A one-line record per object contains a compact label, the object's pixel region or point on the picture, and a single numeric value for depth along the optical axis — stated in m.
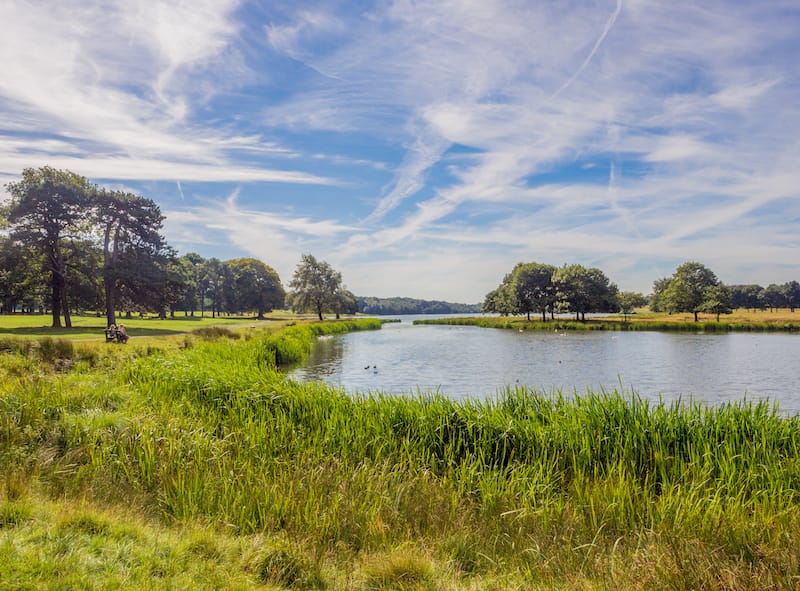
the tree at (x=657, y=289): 147.52
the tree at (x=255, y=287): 95.31
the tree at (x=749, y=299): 157.50
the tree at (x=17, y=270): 37.25
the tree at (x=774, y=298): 158.62
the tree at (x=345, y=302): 89.76
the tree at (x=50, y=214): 38.50
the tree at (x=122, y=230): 41.59
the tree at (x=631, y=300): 107.86
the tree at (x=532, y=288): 96.25
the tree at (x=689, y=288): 80.00
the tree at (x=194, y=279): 92.44
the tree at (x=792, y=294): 156.38
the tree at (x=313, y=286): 85.94
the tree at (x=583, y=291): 90.44
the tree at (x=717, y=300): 76.41
